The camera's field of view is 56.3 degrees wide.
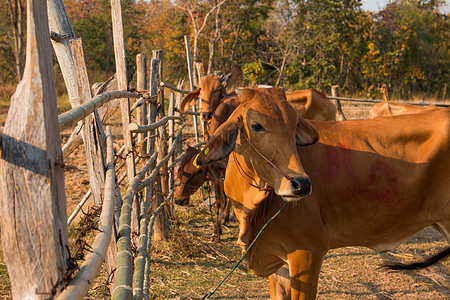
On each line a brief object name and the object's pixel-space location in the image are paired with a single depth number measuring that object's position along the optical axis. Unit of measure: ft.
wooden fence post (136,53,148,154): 13.16
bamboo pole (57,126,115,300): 3.66
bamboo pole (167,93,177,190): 19.25
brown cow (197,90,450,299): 8.98
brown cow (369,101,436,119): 21.44
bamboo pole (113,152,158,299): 4.83
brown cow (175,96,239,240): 15.96
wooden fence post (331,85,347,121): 35.12
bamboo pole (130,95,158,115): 11.21
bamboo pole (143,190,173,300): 8.24
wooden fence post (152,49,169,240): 15.38
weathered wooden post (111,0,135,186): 9.84
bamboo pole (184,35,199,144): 23.46
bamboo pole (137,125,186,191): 9.40
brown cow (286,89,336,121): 24.38
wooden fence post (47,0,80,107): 7.51
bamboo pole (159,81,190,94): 16.14
